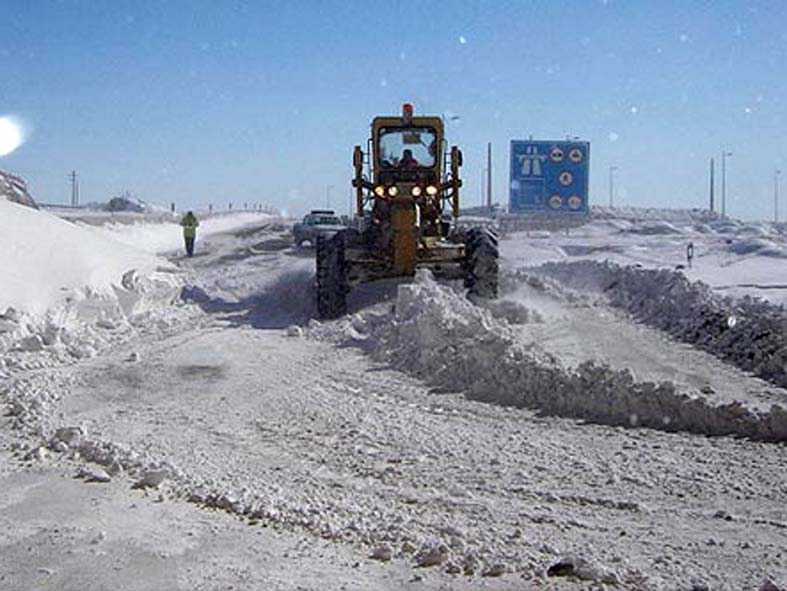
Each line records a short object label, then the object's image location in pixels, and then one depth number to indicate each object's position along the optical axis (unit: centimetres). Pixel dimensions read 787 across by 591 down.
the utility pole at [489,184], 5653
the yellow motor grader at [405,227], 1548
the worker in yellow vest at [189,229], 3475
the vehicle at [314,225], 3822
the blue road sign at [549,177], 3697
